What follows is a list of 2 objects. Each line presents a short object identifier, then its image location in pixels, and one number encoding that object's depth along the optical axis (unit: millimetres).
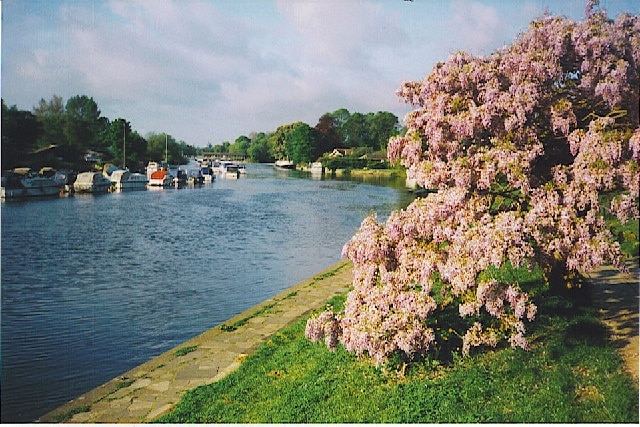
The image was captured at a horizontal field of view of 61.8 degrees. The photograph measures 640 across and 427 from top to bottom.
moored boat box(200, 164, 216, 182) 60000
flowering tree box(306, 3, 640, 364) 5488
